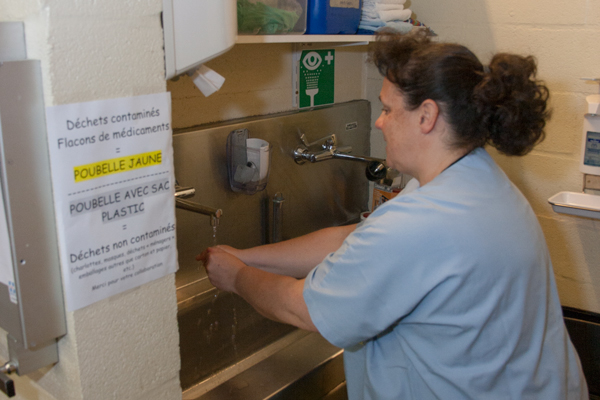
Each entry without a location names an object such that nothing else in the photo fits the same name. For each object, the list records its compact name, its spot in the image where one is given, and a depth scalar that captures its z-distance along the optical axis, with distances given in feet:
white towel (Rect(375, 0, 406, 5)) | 5.19
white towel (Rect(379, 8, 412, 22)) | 5.22
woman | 2.87
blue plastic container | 4.80
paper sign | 2.22
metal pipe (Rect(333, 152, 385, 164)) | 5.73
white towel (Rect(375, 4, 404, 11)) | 5.20
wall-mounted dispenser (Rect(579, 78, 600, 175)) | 4.91
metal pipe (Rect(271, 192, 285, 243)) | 5.44
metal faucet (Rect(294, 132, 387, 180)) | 5.53
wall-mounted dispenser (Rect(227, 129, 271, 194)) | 4.75
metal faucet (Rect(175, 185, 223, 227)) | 3.87
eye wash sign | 5.62
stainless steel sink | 4.05
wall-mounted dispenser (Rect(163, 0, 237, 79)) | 2.61
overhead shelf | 3.98
